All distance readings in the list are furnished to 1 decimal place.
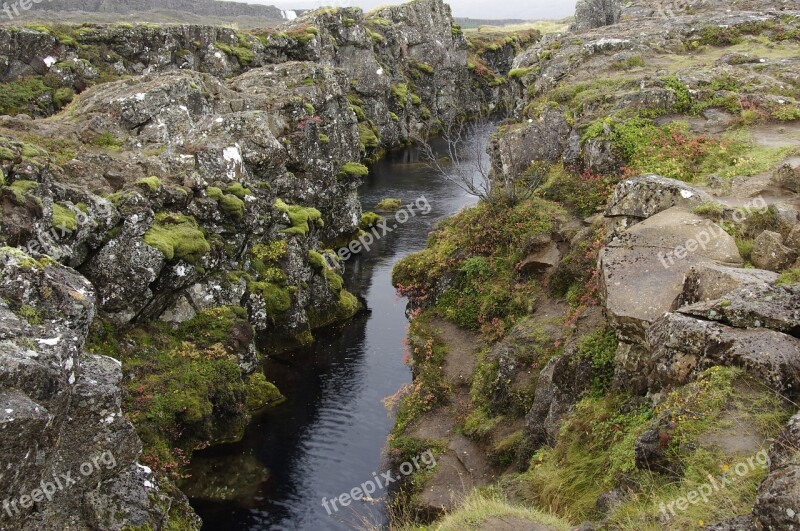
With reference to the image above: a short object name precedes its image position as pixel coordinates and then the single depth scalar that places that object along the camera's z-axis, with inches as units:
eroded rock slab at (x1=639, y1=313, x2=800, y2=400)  480.7
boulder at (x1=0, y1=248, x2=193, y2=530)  649.6
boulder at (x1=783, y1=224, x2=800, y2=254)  676.7
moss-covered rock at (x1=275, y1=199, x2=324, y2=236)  1656.0
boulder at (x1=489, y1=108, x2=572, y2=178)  1439.5
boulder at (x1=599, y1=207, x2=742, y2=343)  676.1
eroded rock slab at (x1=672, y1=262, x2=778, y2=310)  586.4
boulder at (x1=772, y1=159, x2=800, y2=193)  871.1
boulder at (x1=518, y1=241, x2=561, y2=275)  1157.7
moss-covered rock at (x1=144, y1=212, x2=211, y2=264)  1170.0
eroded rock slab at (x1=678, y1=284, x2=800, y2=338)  515.8
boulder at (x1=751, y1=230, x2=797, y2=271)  664.4
